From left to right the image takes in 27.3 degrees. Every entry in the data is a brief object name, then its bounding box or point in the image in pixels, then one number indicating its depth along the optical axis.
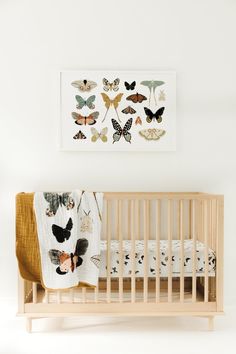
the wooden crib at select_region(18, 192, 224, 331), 2.76
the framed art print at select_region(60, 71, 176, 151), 3.37
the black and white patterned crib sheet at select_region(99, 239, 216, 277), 2.80
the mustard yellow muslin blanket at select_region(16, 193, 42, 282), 2.67
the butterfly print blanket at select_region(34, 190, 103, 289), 2.67
